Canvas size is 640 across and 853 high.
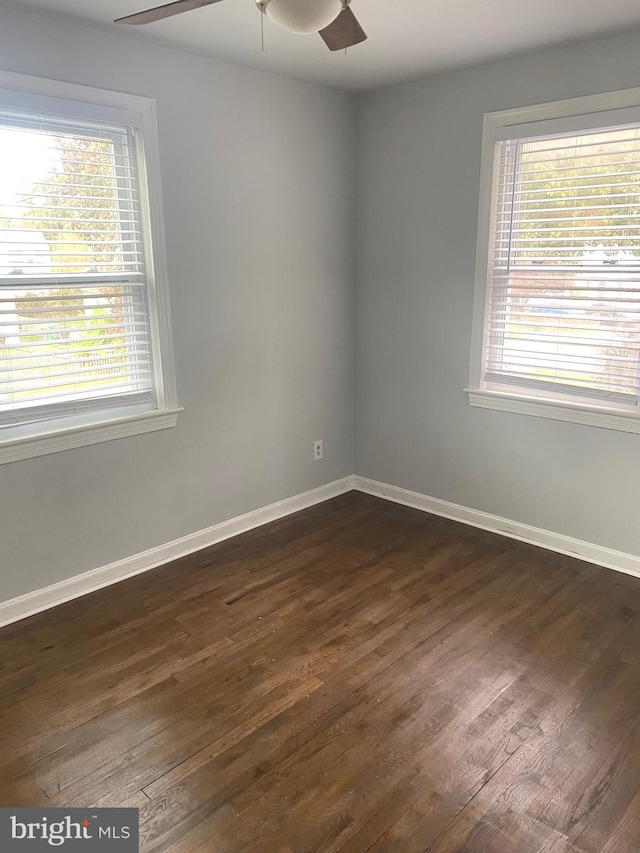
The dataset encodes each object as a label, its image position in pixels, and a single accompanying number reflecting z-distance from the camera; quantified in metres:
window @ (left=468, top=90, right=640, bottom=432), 2.96
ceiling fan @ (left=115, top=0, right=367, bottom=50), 1.50
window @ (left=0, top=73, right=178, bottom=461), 2.61
